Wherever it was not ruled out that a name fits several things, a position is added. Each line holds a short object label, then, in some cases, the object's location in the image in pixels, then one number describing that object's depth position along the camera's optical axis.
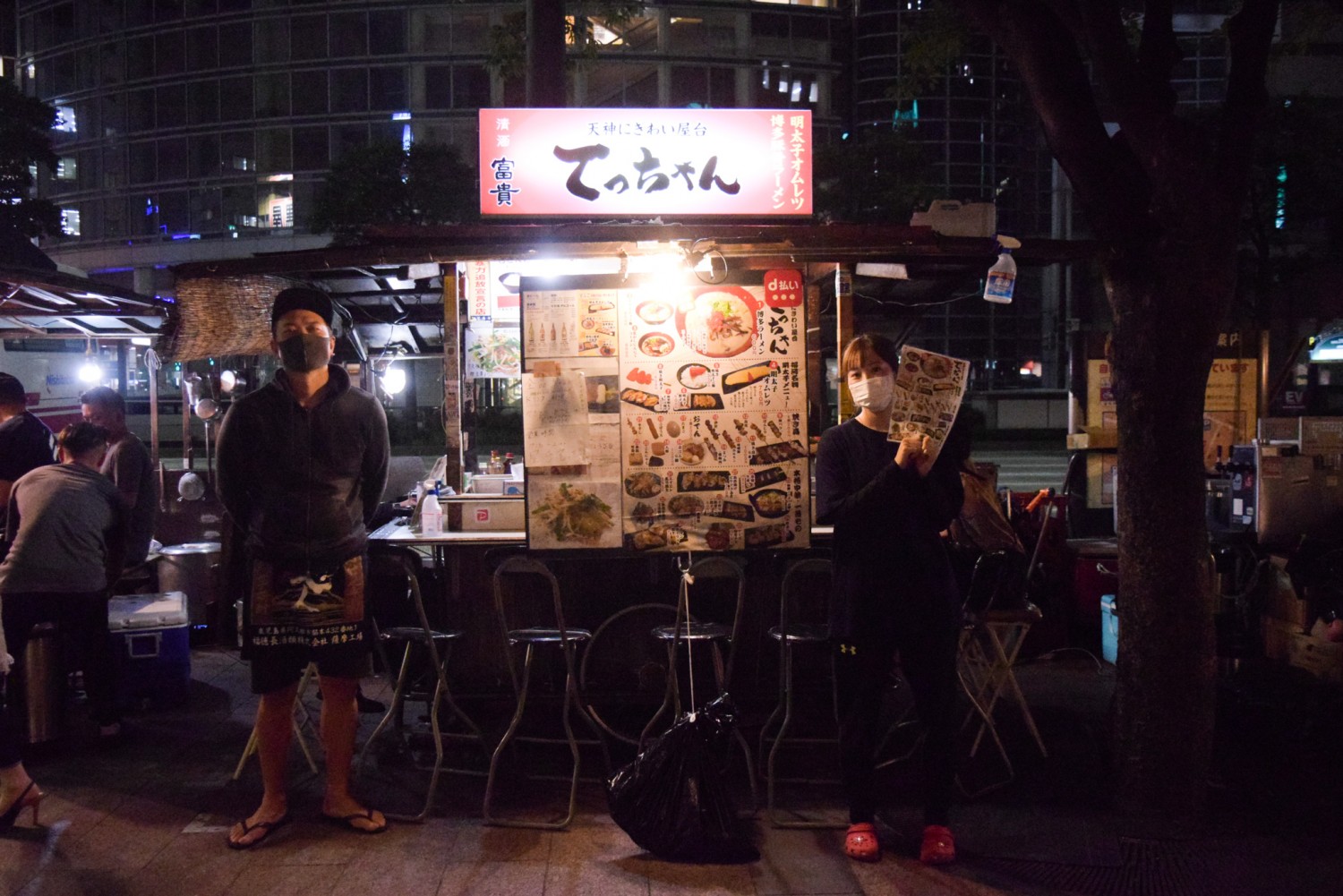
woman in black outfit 4.19
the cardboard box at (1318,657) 5.91
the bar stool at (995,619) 5.34
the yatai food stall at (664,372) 5.49
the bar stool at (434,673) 4.98
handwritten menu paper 5.48
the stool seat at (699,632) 5.09
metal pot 8.45
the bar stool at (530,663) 4.86
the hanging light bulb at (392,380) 10.15
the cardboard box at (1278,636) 6.44
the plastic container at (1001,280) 5.62
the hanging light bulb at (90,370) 11.99
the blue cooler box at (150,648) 6.65
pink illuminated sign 6.22
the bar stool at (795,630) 4.94
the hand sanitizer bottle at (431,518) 6.10
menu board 5.50
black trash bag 4.38
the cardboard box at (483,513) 5.97
